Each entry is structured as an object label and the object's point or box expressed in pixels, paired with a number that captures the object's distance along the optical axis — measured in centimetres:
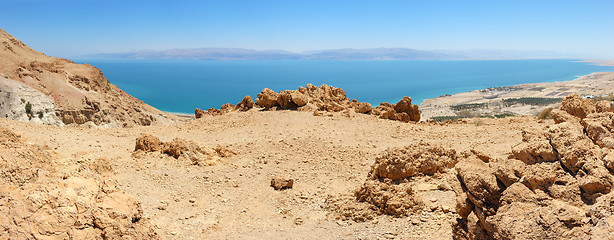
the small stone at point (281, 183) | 969
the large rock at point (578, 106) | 1143
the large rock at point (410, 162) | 910
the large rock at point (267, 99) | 1998
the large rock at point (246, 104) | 2102
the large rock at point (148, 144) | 1146
